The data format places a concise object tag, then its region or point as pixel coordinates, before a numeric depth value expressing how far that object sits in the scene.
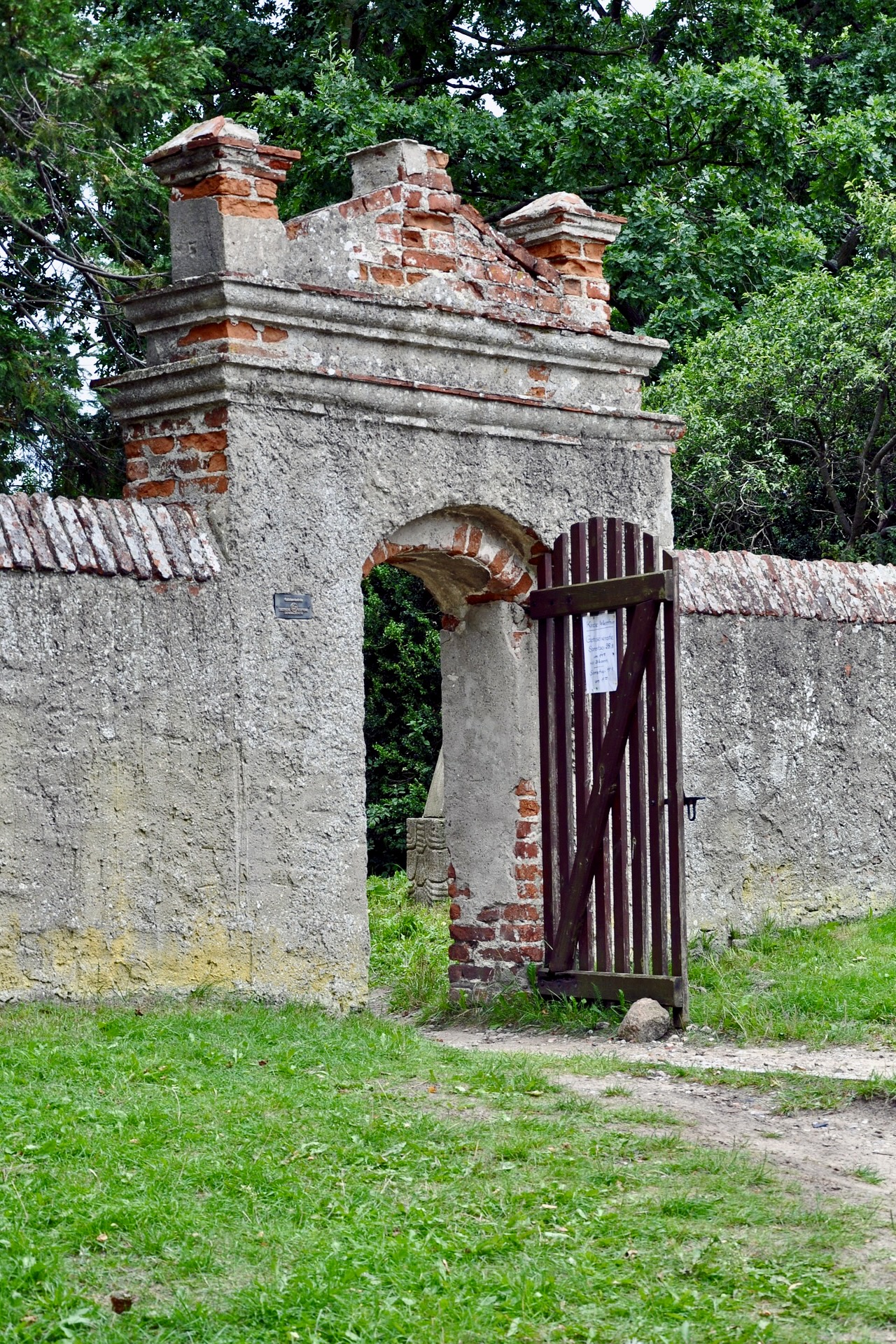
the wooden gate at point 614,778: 7.58
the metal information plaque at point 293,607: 7.34
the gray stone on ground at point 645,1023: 7.29
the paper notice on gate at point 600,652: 7.96
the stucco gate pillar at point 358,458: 7.25
